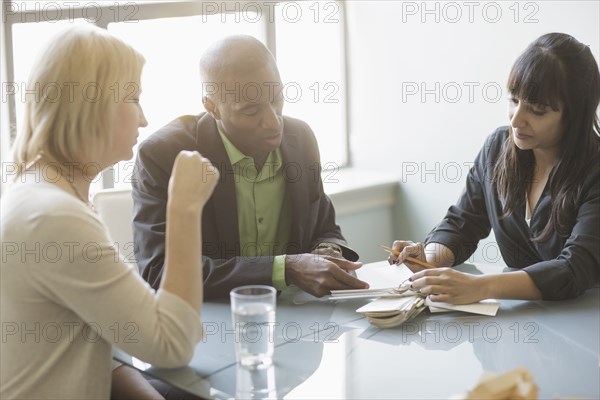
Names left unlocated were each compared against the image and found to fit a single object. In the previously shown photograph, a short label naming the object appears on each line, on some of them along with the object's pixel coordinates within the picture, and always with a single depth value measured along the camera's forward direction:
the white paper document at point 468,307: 1.71
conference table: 1.37
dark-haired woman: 1.80
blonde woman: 1.33
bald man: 1.88
